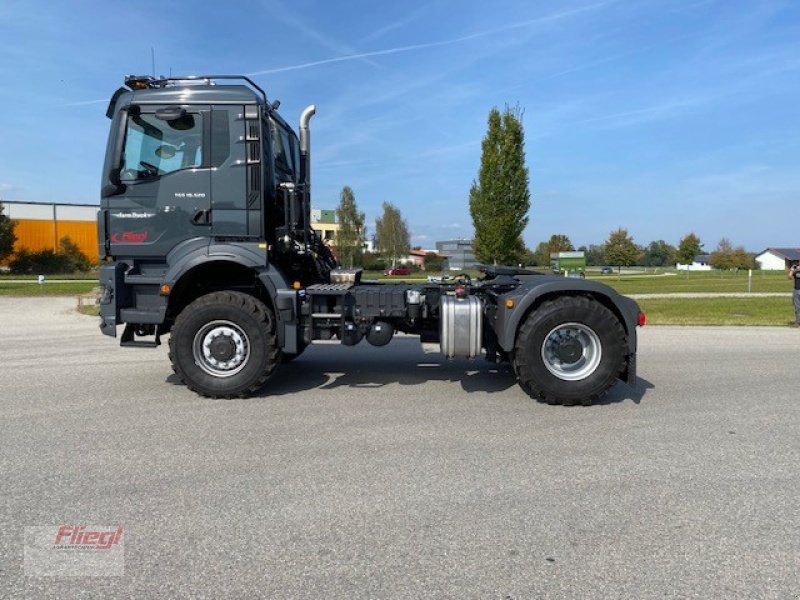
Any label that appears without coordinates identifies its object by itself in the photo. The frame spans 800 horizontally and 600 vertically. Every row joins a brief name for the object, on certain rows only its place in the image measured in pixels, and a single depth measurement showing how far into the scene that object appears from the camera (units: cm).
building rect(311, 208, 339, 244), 6205
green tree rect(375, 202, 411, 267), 6769
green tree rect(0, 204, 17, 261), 4262
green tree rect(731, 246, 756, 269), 7144
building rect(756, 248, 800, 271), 11374
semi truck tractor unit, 555
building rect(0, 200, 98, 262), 5762
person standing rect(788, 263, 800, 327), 1265
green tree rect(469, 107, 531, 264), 2514
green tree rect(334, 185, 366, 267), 5959
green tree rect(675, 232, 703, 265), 8292
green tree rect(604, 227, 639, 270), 6900
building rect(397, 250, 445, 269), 6994
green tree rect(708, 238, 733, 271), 7506
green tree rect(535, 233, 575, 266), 7197
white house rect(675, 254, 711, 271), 9852
